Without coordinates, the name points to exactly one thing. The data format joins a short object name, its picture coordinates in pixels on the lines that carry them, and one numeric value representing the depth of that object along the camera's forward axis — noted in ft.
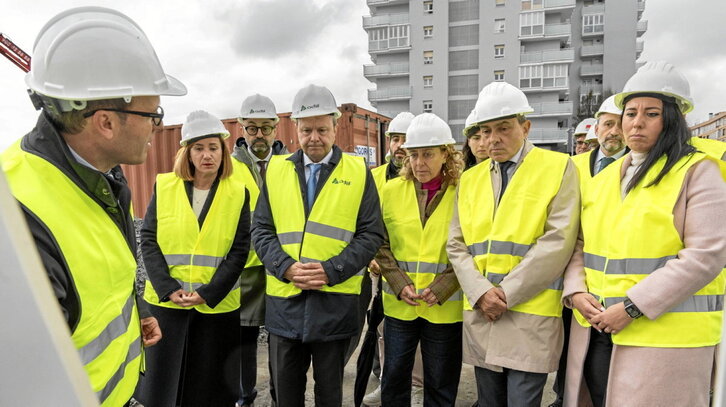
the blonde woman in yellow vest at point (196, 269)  8.28
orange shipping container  24.50
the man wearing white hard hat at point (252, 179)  10.17
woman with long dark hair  5.59
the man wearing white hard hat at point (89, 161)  3.38
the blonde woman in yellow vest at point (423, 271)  8.59
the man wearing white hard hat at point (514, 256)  6.91
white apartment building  112.47
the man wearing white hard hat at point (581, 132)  18.53
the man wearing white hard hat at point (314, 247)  7.68
